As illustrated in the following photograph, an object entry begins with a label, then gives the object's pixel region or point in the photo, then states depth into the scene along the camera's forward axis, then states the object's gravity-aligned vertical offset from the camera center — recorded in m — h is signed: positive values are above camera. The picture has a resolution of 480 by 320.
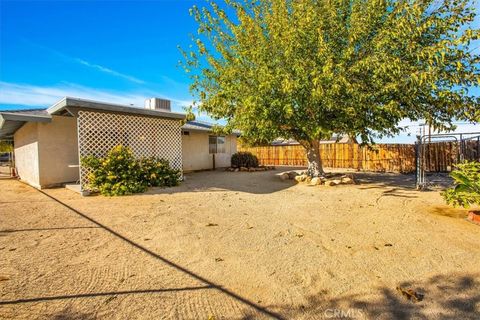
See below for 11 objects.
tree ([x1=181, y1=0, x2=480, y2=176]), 6.86 +2.37
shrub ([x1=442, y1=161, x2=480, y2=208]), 4.36 -0.71
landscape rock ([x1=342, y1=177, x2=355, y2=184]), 9.64 -1.16
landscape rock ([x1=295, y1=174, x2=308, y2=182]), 10.24 -1.09
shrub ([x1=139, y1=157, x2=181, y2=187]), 8.75 -0.68
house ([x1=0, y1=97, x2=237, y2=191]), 8.16 +0.73
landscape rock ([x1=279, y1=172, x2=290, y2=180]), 11.20 -1.11
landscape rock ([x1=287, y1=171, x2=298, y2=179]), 11.31 -1.06
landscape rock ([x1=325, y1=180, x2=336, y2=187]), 9.16 -1.17
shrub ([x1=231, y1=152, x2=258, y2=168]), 16.31 -0.52
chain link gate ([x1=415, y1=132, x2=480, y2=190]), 10.77 -0.28
